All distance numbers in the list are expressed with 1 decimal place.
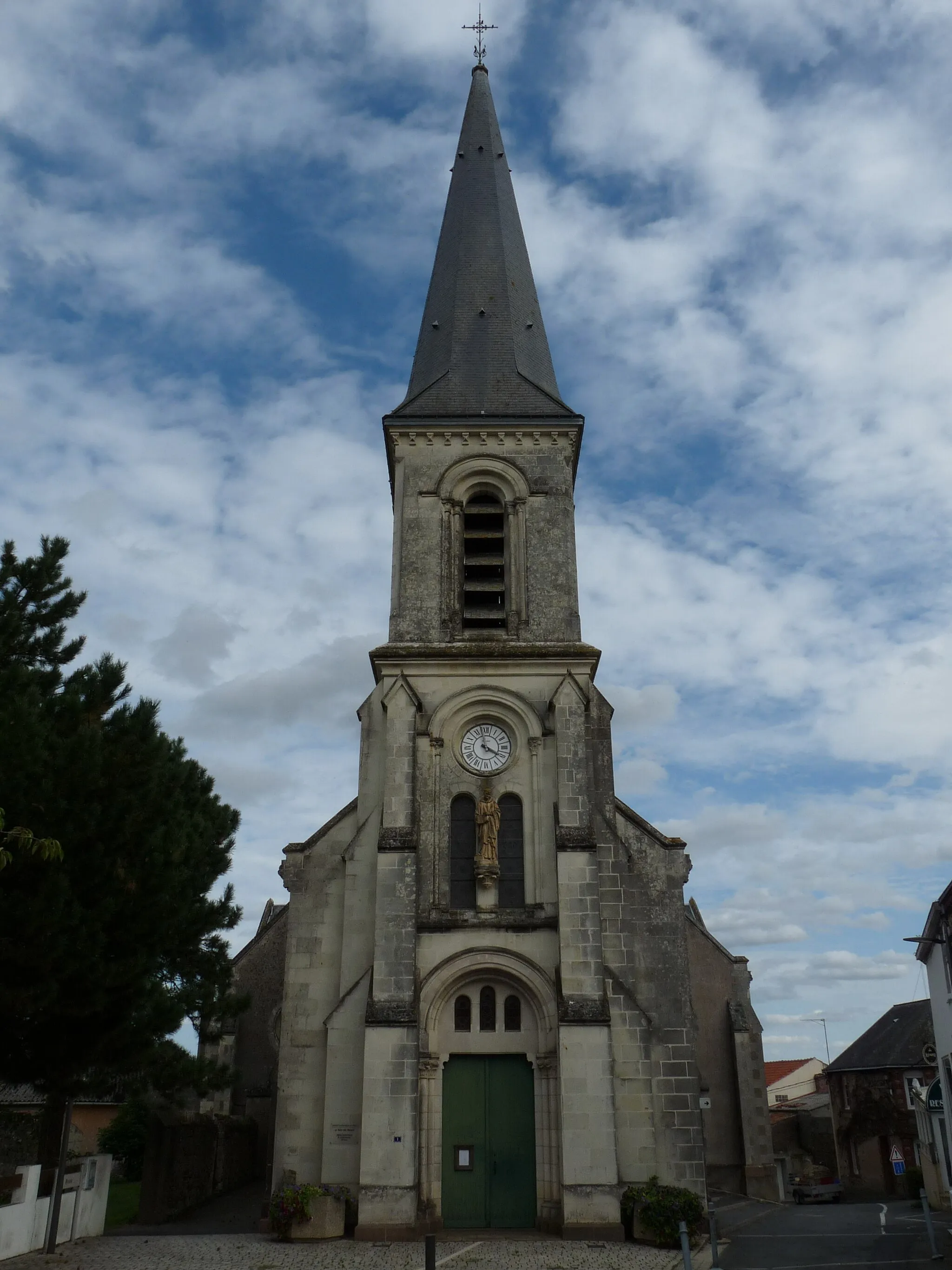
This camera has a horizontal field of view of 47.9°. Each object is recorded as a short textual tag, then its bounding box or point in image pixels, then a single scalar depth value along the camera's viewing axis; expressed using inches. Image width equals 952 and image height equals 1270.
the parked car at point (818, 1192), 1235.9
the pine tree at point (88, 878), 507.8
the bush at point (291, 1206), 639.8
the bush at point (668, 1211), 633.6
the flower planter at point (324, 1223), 640.4
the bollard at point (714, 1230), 534.3
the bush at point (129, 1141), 1168.2
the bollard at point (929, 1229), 591.4
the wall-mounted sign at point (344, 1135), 694.5
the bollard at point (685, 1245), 473.4
